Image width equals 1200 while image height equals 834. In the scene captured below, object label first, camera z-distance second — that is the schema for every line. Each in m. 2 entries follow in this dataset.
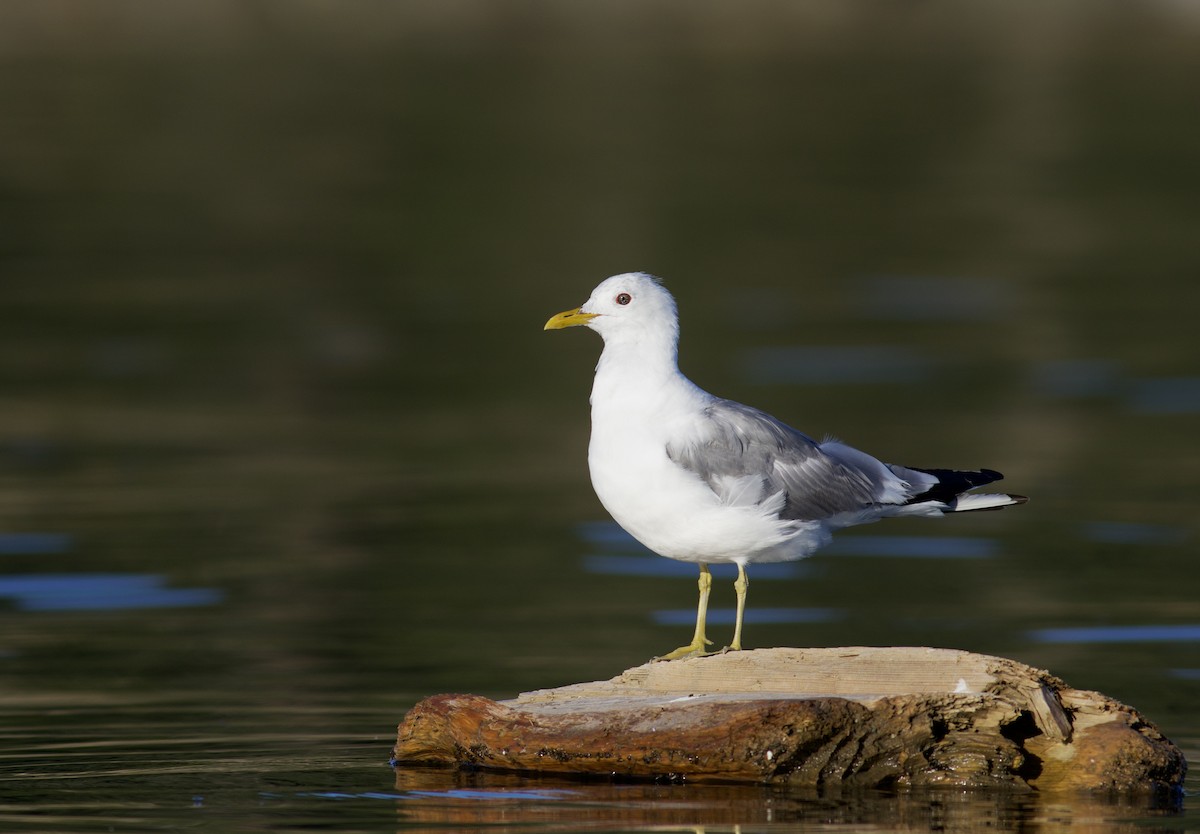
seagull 21.06
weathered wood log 19.94
